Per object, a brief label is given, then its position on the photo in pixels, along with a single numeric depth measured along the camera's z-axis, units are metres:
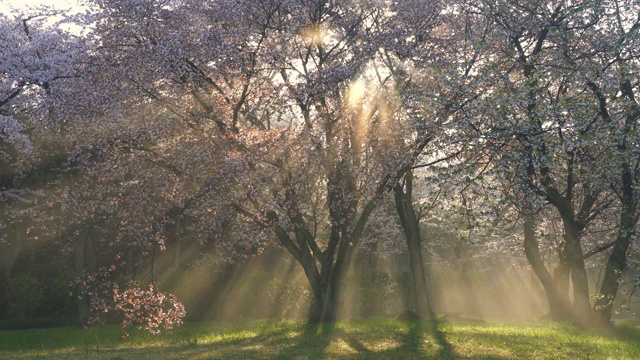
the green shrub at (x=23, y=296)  29.08
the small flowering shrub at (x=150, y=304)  18.56
